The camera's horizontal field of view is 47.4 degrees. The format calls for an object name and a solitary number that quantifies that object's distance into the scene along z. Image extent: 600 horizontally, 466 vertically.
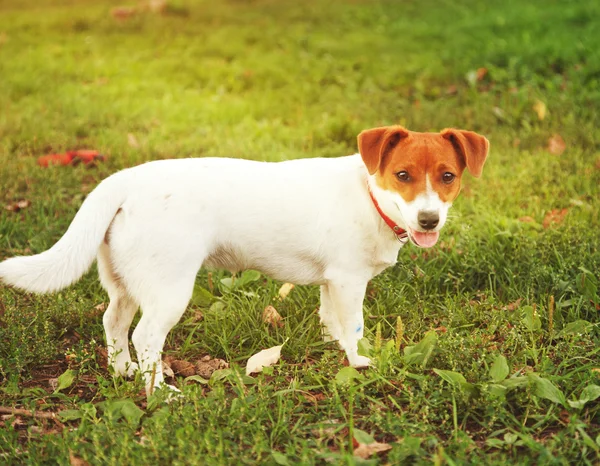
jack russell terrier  3.13
